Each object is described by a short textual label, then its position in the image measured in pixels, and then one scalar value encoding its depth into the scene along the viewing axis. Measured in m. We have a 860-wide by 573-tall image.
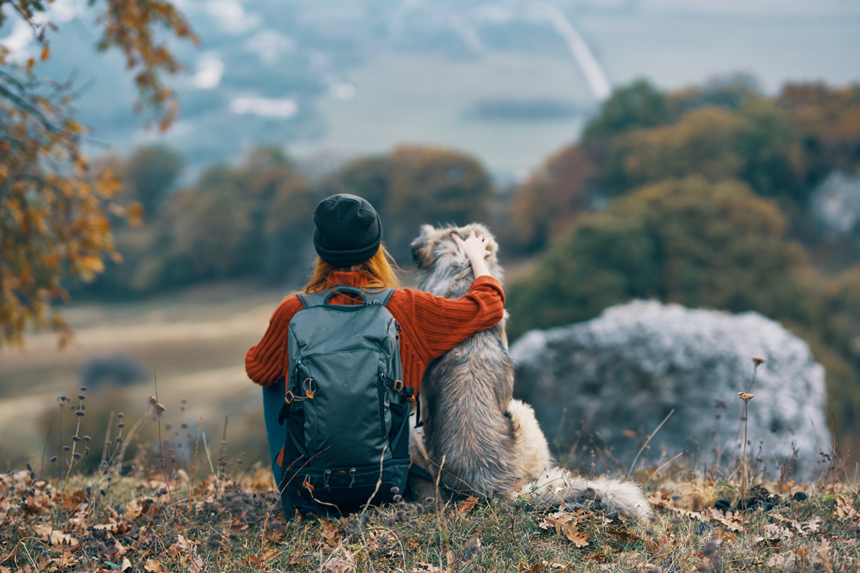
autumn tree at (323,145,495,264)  42.06
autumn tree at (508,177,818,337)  21.94
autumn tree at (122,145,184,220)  51.62
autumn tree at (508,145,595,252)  41.06
